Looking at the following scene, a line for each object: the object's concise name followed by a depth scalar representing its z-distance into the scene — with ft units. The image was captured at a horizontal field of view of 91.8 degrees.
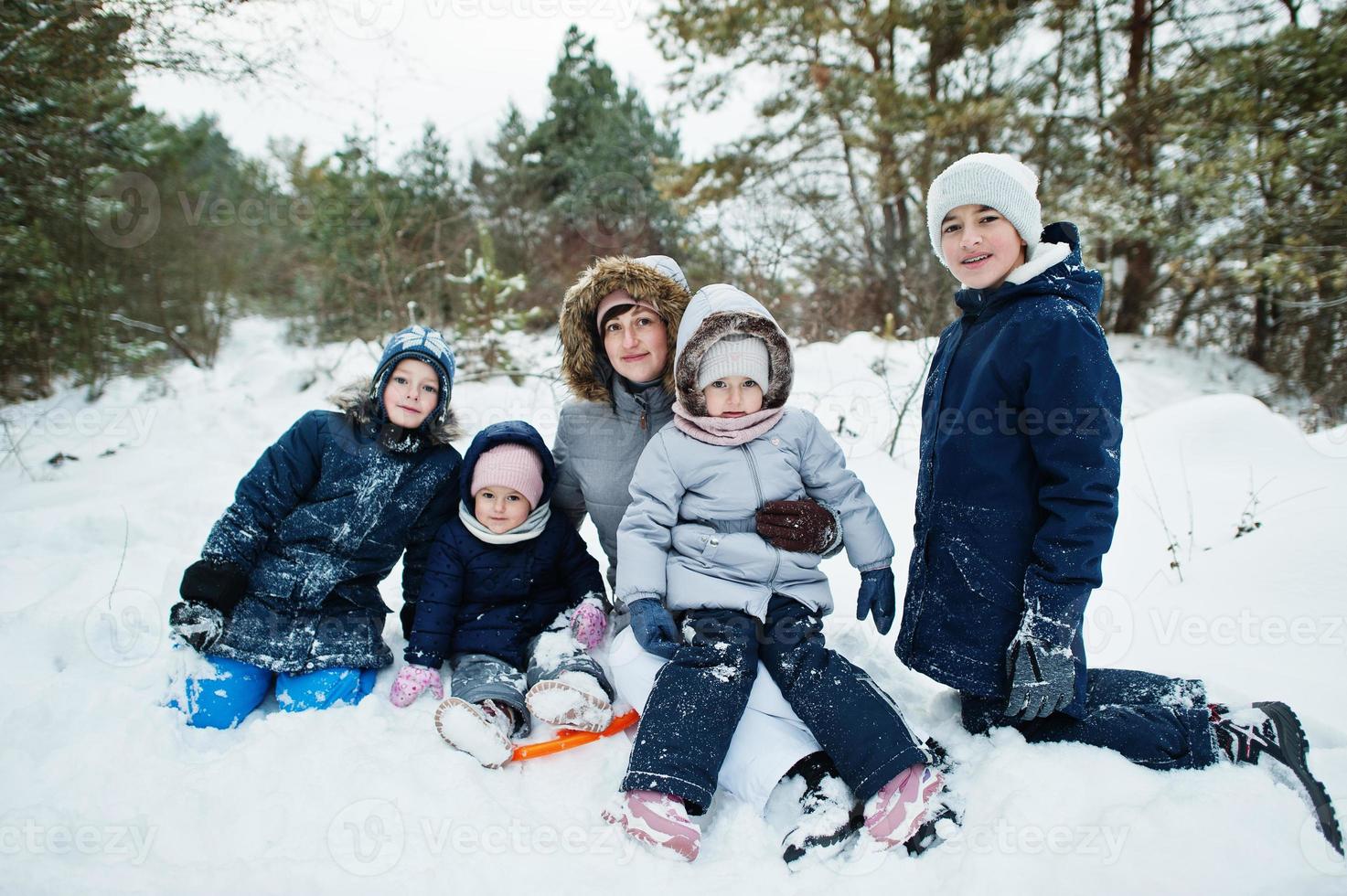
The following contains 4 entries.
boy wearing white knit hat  5.14
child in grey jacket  5.60
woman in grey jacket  7.91
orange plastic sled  6.33
